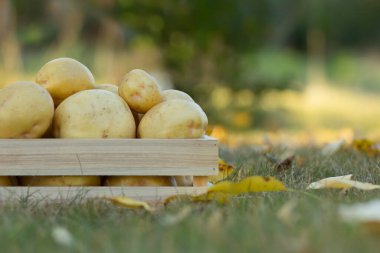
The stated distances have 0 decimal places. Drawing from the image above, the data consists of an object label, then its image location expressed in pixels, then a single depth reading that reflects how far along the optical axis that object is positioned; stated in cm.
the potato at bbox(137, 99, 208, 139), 317
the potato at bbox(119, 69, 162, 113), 329
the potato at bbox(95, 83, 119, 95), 348
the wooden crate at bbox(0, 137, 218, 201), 306
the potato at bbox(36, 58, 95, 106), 333
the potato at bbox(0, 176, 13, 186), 317
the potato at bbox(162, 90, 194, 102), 343
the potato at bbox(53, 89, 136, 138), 315
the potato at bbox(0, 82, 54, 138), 308
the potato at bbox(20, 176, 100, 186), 313
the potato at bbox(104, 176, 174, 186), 316
